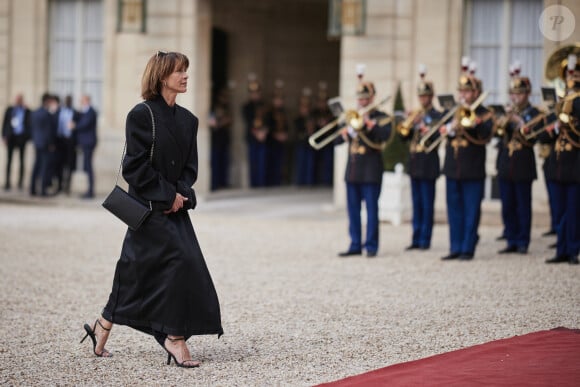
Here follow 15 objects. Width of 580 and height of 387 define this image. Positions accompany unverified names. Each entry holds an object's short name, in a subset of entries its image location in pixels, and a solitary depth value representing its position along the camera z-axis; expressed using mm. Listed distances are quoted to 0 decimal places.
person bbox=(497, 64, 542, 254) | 12195
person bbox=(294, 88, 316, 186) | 23406
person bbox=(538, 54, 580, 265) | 11055
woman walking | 6457
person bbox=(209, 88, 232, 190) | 21906
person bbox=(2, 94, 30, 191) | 19844
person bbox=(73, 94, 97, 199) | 18812
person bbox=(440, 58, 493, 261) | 11867
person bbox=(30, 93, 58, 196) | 19109
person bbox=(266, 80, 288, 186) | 22875
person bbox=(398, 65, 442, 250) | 12562
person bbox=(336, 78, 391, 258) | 12070
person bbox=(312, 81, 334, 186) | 23364
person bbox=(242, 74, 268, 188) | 22367
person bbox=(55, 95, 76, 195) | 19359
